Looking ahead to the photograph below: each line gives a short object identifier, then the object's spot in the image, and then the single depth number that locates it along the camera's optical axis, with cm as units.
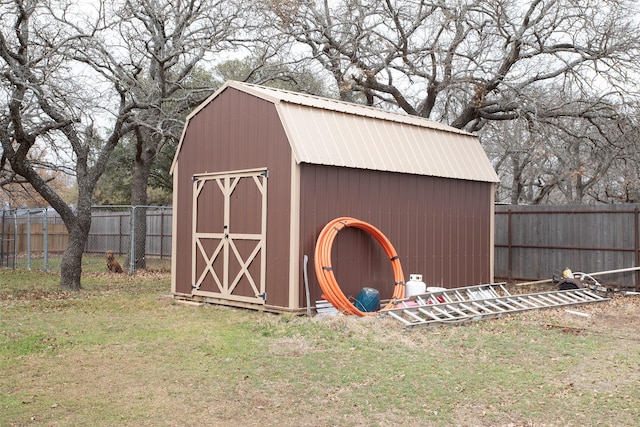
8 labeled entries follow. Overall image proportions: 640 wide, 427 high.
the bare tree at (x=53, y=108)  1178
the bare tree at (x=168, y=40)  1559
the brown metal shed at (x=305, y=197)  1022
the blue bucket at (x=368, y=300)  1018
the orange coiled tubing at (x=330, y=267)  970
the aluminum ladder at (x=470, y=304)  941
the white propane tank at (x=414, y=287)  1103
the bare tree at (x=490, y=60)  1501
